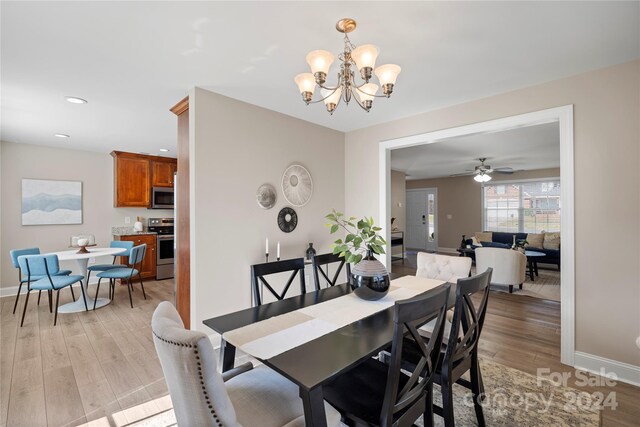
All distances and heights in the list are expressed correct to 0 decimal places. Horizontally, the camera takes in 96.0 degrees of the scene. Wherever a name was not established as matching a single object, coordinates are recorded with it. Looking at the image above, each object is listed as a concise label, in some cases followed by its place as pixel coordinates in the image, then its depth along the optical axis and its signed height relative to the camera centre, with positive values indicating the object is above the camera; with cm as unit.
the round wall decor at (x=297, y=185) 346 +35
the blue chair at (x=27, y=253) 380 -56
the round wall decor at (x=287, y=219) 341 -7
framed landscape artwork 468 +19
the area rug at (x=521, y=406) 181 -130
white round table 378 -75
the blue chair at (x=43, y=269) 334 -67
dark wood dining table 106 -60
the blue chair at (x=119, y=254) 425 -57
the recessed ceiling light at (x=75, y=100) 286 +115
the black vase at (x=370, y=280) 191 -44
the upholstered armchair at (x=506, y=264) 449 -81
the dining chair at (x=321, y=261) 243 -43
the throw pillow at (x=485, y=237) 749 -62
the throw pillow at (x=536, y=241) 659 -64
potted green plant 191 -37
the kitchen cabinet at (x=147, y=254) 531 -79
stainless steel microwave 567 +31
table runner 132 -60
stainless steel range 555 -75
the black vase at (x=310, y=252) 363 -49
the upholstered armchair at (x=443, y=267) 264 -51
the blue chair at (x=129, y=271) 403 -84
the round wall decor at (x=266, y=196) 316 +19
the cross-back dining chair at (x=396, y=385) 113 -84
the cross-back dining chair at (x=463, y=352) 145 -79
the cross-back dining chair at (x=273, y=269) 203 -43
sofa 616 -73
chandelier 160 +84
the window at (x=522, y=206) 757 +19
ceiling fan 645 +103
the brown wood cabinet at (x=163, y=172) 566 +82
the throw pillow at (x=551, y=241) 633 -62
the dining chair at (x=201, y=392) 90 -59
